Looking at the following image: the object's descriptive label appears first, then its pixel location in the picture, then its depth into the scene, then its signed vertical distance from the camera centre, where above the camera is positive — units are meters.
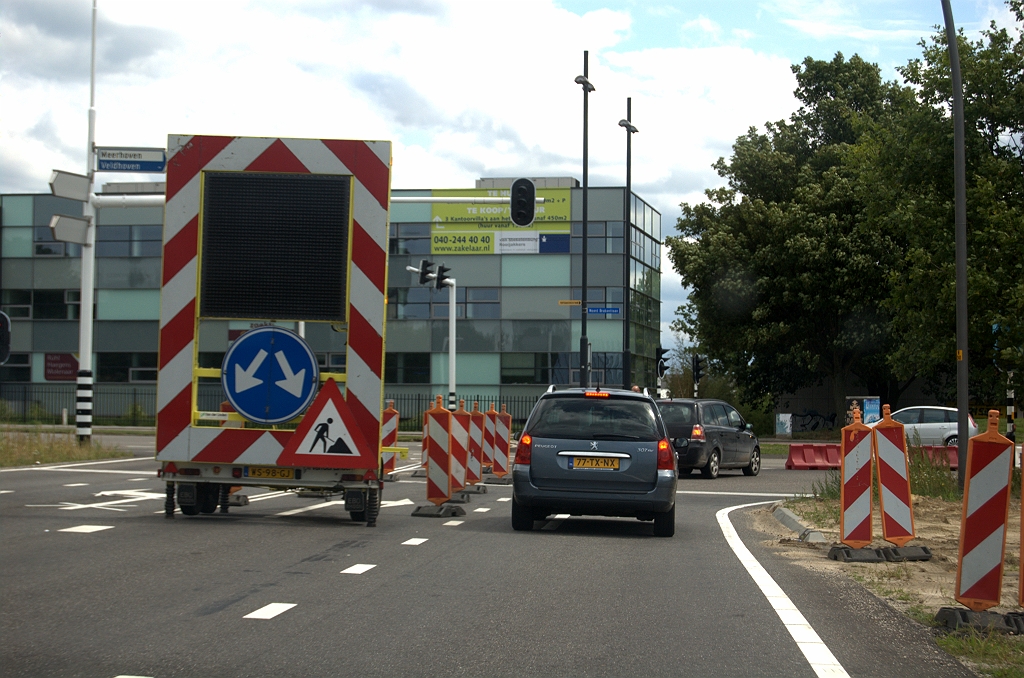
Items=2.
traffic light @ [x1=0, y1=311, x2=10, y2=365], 21.83 +0.80
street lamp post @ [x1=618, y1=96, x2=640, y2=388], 35.00 +5.43
